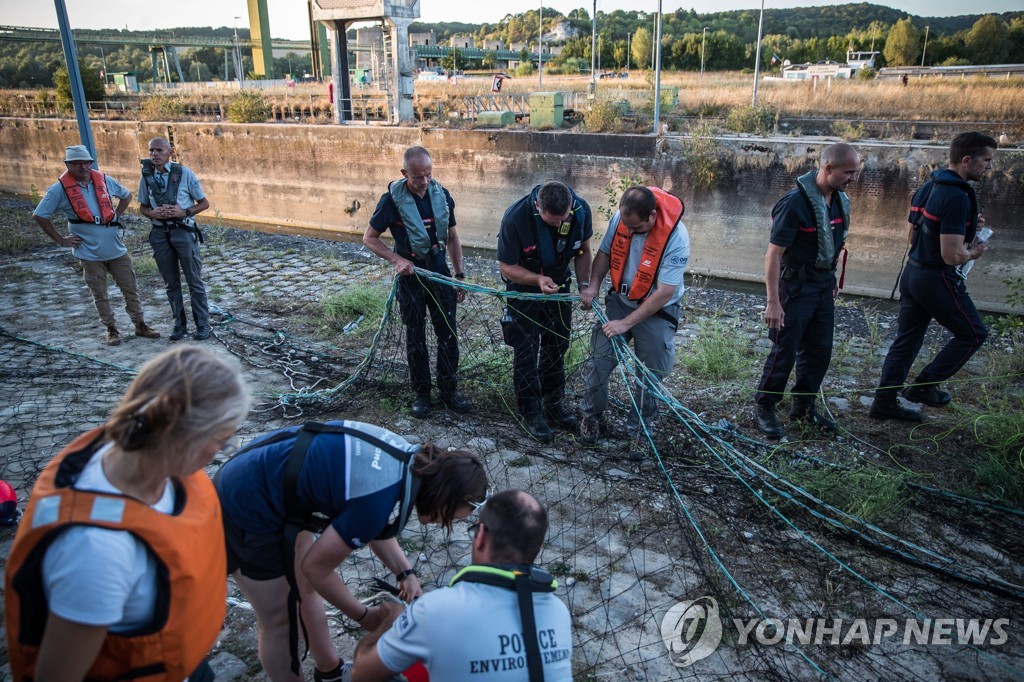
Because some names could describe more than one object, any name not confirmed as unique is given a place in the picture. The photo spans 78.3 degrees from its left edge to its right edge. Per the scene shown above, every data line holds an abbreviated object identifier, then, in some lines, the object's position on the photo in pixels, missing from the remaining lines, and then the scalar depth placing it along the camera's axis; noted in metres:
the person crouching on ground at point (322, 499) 2.04
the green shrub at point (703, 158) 14.23
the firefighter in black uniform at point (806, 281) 4.20
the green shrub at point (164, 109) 24.36
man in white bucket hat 5.88
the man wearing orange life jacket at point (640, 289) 3.98
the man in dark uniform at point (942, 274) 4.28
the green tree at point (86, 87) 26.44
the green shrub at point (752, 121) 15.85
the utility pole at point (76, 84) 7.69
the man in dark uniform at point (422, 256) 4.60
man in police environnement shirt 1.70
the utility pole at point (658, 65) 14.27
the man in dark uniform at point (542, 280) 4.21
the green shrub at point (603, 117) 16.52
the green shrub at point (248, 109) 22.20
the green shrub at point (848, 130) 14.39
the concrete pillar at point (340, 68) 20.30
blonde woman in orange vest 1.33
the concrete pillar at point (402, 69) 19.33
